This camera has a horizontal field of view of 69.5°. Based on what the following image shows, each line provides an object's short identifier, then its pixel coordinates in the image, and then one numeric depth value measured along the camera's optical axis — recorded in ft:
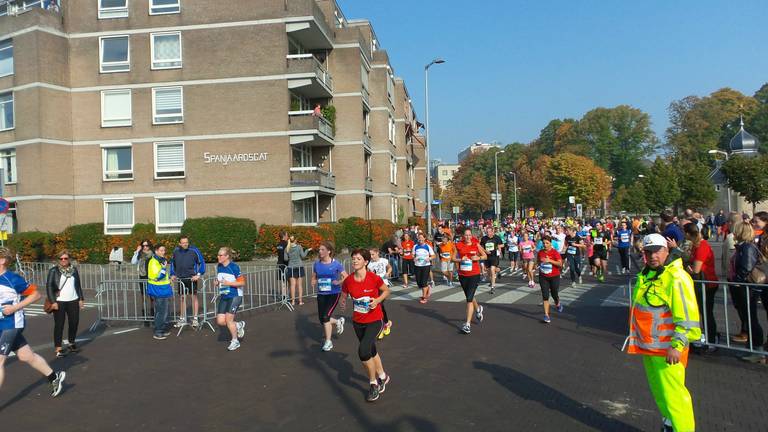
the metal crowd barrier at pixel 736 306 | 24.68
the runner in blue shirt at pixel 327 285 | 29.71
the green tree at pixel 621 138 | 257.75
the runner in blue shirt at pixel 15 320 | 20.53
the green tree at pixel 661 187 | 181.57
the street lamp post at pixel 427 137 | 104.42
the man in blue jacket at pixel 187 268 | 36.76
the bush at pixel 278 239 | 81.61
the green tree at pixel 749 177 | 132.16
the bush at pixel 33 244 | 85.30
